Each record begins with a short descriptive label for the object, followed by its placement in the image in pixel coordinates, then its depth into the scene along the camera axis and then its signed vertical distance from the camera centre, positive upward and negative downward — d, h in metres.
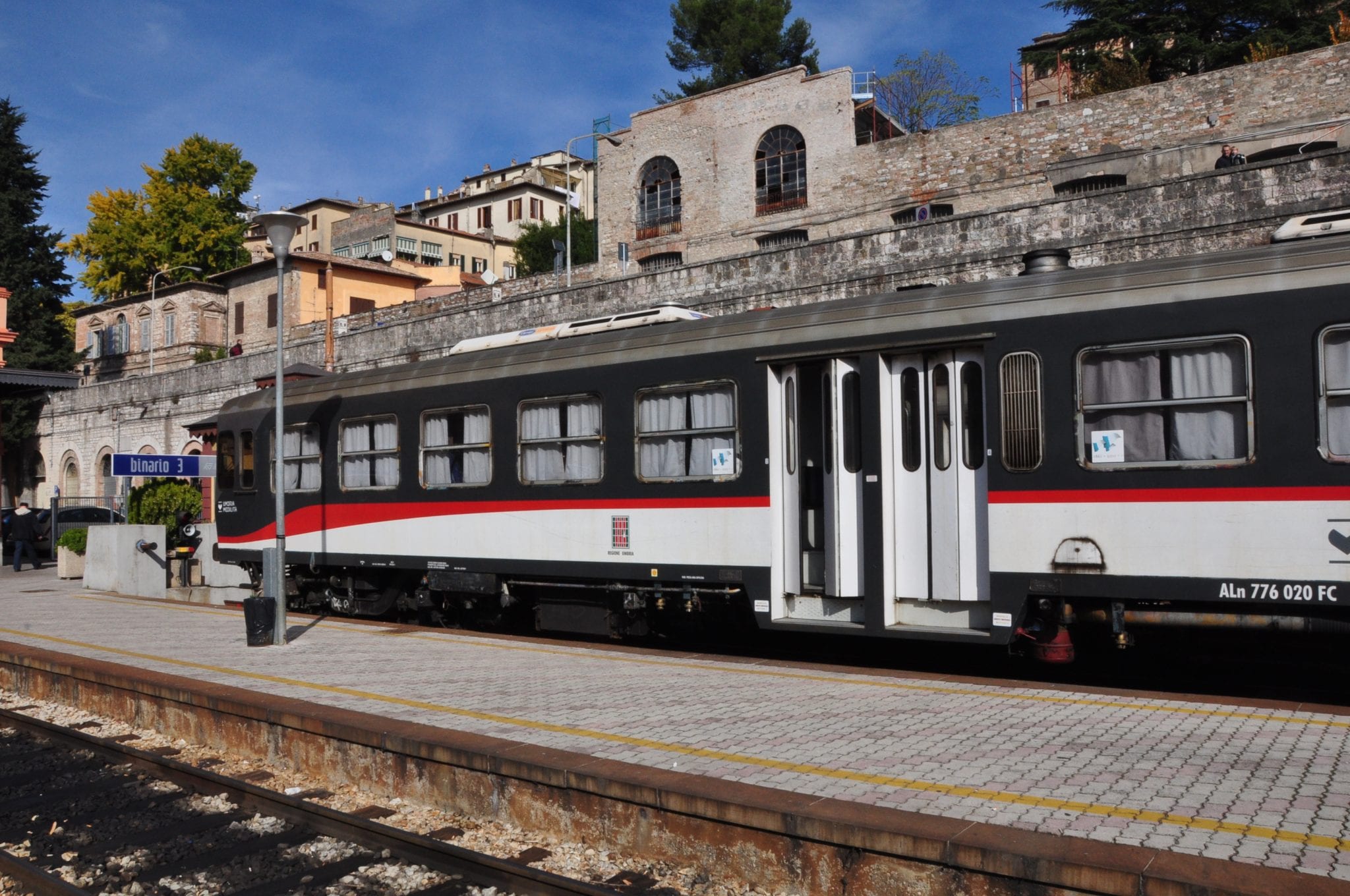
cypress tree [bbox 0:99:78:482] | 55.03 +11.71
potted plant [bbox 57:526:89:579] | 24.53 -1.39
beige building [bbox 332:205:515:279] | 66.56 +15.11
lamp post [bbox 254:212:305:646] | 12.74 +0.69
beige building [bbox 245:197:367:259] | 75.12 +18.20
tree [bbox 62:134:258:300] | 59.88 +14.26
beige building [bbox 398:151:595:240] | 72.81 +18.98
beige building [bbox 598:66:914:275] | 37.38 +11.08
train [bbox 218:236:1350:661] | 7.96 +0.14
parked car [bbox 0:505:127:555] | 32.31 -0.75
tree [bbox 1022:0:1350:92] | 38.25 +15.77
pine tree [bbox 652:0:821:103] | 54.88 +21.90
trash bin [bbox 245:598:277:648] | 12.50 -1.47
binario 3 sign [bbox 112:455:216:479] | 19.25 +0.46
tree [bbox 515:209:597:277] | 59.88 +13.14
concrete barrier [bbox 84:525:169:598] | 20.27 -1.30
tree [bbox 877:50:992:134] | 50.56 +17.23
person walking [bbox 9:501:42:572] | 27.08 -0.89
